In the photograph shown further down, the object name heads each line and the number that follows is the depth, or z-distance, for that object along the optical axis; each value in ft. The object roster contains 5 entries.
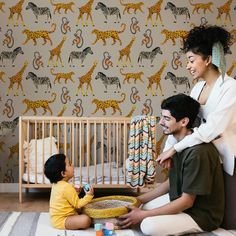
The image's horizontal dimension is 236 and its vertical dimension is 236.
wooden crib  12.46
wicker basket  7.86
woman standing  7.34
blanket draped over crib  12.35
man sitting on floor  7.20
